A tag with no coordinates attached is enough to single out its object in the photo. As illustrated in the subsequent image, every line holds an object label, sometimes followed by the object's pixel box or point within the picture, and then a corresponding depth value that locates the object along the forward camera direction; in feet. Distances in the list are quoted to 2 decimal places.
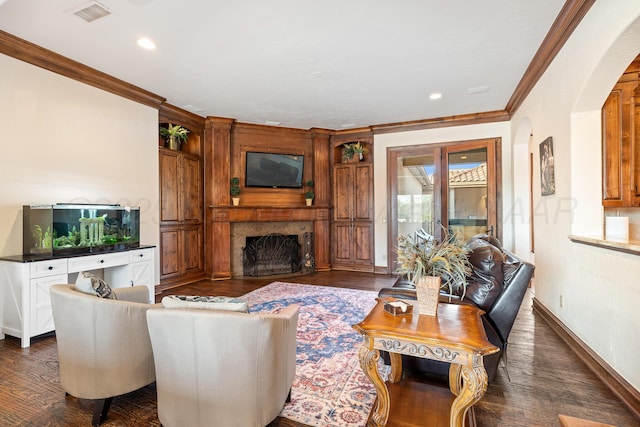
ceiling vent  8.60
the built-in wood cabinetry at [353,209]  21.62
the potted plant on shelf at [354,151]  21.71
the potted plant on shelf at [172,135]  17.28
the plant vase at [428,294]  5.77
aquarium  10.46
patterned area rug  6.35
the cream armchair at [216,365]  4.94
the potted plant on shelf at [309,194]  21.39
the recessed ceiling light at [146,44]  10.34
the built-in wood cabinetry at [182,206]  16.57
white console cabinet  9.45
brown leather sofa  7.07
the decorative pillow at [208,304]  5.35
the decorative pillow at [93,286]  6.35
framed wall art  11.08
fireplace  20.24
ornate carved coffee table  4.67
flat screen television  20.30
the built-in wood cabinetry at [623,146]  9.71
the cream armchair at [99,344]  5.97
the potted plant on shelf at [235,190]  19.31
